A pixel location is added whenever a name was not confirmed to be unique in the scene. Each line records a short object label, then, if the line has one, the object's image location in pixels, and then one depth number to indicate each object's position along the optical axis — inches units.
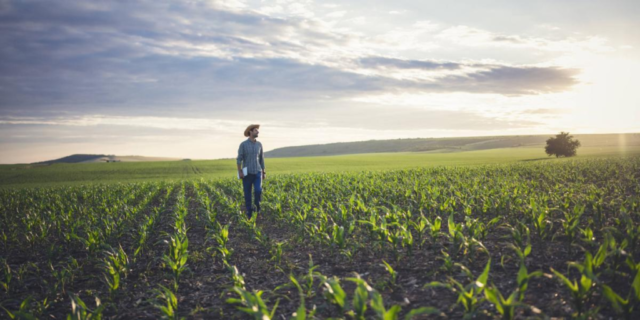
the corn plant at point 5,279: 235.8
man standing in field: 453.4
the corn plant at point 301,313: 131.5
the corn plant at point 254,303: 133.8
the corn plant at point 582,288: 148.9
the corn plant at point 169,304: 167.2
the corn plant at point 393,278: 214.3
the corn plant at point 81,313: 153.1
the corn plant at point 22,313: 154.9
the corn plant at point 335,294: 153.7
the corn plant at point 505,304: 144.1
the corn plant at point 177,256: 232.7
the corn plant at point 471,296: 153.2
